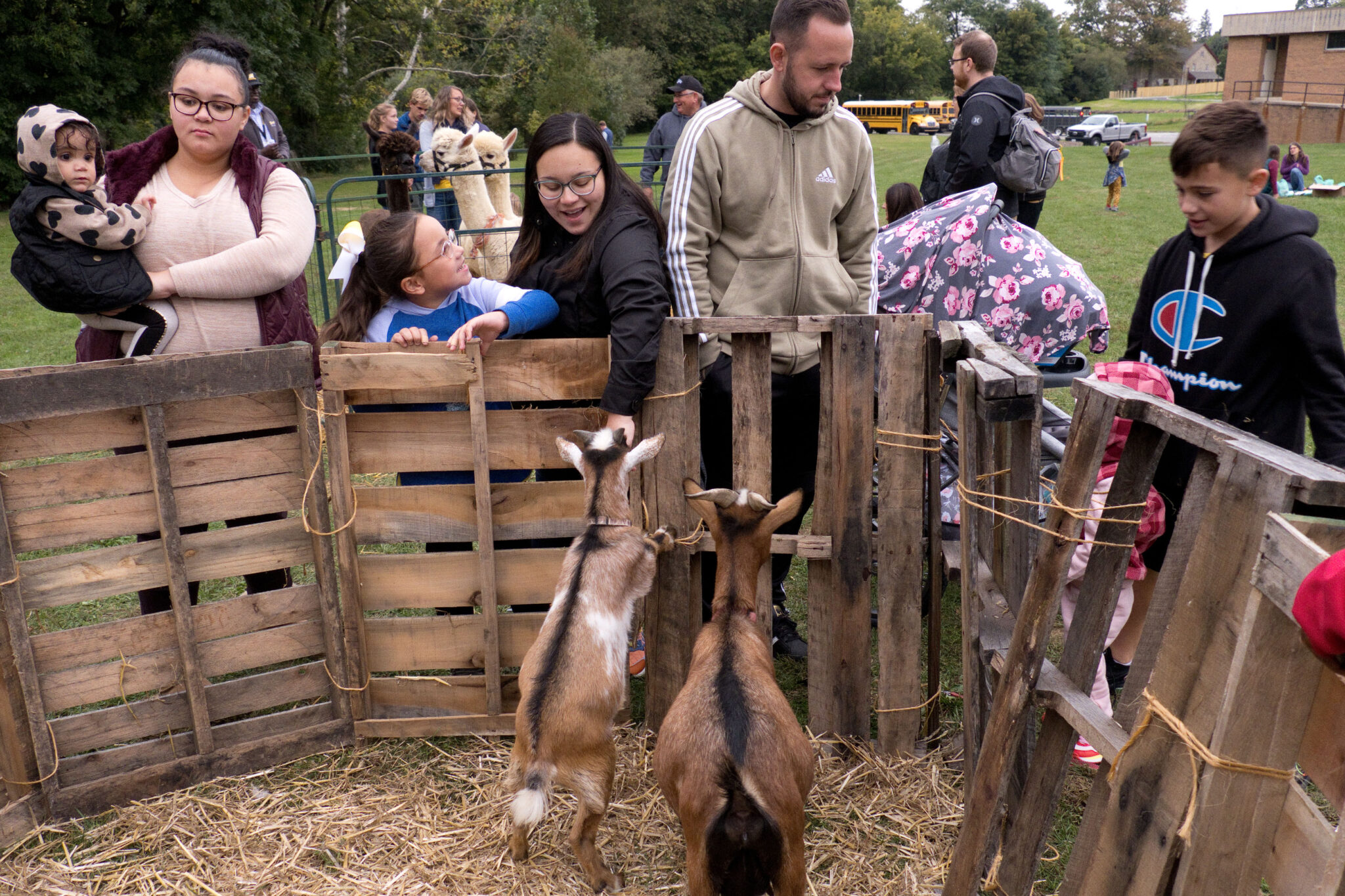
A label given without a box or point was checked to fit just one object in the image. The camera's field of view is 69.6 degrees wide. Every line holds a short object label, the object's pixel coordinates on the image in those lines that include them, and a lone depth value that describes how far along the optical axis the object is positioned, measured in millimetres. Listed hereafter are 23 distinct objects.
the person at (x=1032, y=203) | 8648
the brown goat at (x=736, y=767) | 2891
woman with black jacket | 3789
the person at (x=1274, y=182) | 20062
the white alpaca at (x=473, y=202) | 8383
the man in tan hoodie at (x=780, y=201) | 3916
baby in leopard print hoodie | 3549
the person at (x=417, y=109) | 15984
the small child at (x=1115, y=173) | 21062
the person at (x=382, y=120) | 13805
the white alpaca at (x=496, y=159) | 10367
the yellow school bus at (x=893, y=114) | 56219
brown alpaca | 11078
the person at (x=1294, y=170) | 23234
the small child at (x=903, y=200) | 7195
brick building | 49219
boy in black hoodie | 3283
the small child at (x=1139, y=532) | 3504
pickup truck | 43438
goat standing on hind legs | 3303
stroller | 5121
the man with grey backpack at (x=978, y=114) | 7422
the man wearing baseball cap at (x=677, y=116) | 14156
